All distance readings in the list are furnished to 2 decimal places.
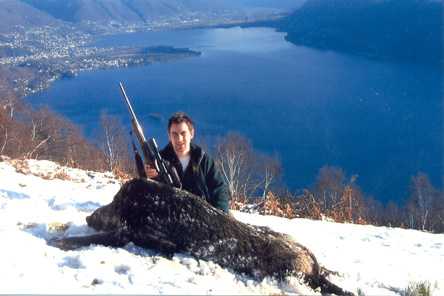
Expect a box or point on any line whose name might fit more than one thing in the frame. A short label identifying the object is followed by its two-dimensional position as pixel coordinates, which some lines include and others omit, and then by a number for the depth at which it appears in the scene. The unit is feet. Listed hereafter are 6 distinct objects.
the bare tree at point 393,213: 87.32
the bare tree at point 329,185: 93.47
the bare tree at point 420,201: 84.91
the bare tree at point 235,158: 76.99
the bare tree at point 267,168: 84.12
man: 12.98
